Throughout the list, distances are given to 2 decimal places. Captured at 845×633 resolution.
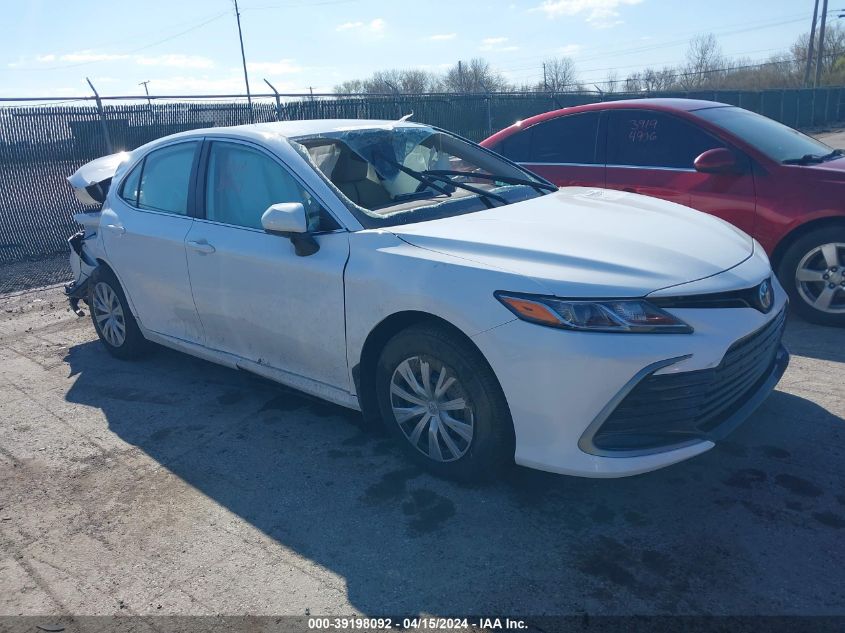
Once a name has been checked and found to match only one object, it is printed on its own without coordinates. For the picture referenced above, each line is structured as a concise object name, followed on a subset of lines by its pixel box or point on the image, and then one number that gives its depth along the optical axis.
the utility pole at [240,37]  42.51
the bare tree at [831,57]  45.06
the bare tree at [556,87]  21.82
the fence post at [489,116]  16.98
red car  5.29
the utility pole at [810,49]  40.41
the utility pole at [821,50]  40.34
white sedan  2.96
